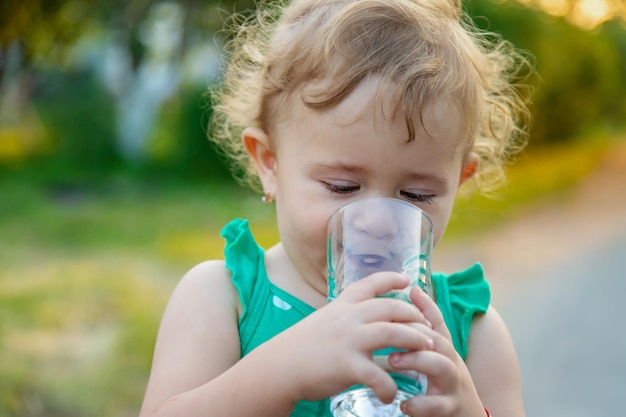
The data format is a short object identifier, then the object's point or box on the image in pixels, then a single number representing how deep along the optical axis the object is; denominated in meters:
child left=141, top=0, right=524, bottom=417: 0.81
